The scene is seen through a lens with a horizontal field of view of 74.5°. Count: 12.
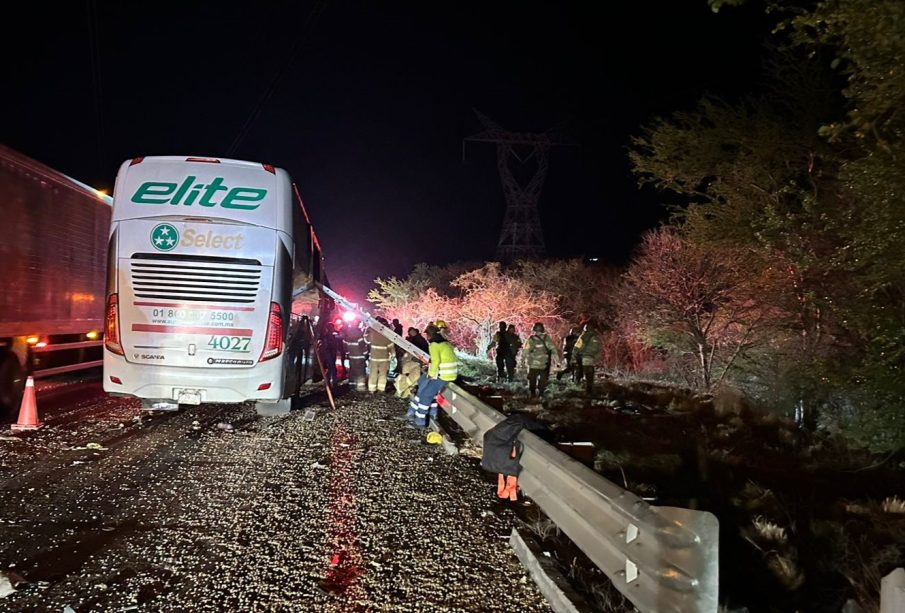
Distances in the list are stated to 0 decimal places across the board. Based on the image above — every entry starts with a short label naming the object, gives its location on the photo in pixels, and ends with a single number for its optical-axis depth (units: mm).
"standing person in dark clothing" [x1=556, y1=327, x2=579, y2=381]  15666
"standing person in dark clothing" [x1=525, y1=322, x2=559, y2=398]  13078
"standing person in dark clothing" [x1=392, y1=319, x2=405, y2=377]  13055
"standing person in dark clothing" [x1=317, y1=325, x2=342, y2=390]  14552
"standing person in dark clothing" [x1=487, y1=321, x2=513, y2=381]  16391
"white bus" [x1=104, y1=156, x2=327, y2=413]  8023
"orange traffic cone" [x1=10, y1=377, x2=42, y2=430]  8453
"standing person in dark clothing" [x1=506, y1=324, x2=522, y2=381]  16844
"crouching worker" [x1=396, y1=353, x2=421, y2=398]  12320
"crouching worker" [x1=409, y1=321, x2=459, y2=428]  8836
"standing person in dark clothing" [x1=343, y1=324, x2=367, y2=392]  13961
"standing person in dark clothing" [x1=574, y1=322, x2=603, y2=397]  13922
